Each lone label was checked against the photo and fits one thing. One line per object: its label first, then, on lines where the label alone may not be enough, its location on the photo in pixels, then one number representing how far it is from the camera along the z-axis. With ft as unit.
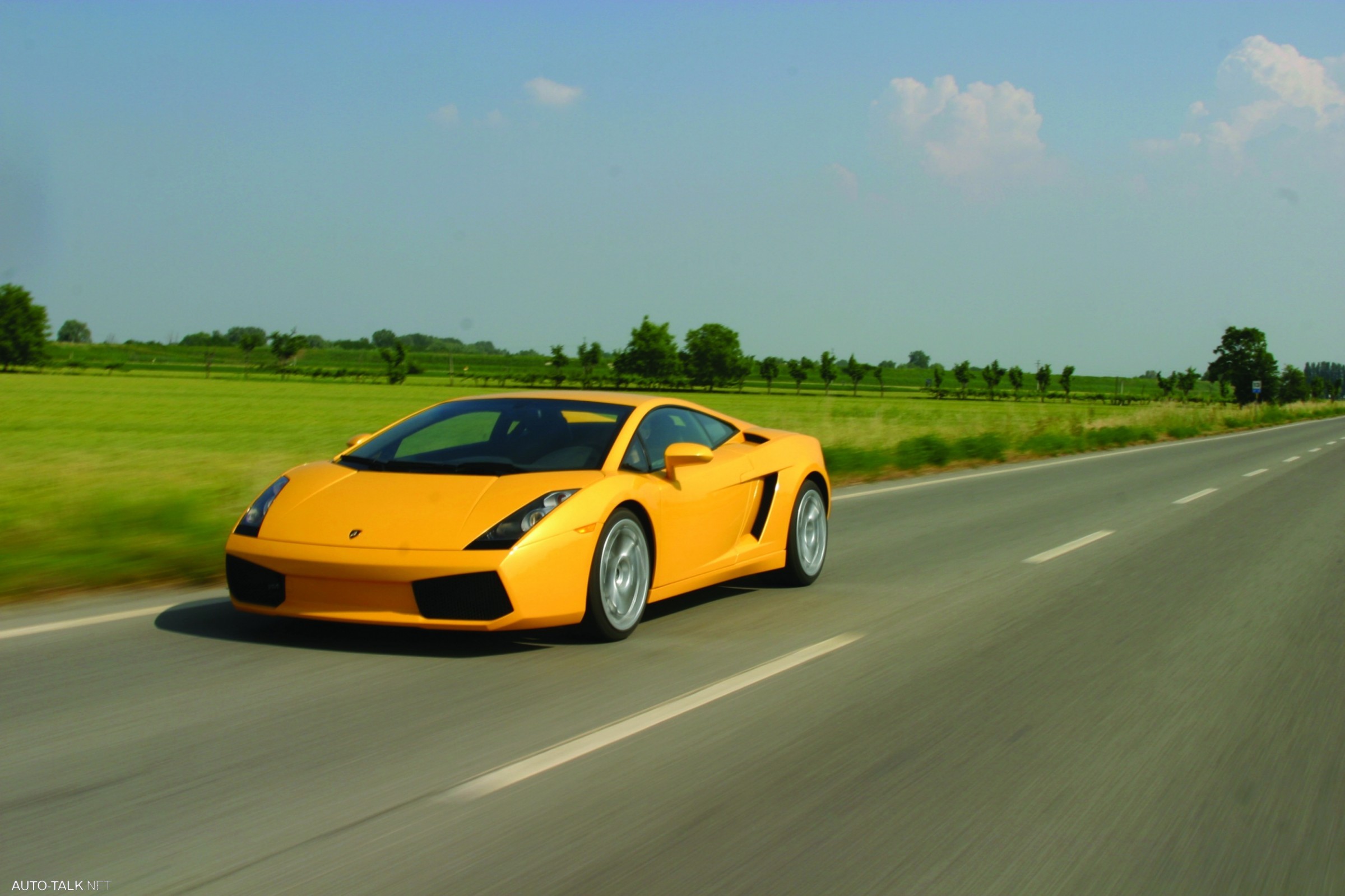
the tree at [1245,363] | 435.94
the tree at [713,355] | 511.40
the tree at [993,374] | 504.02
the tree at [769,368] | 515.91
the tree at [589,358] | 397.80
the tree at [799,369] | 483.92
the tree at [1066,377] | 485.15
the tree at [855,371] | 501.64
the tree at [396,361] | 365.81
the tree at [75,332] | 561.02
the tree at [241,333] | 515.91
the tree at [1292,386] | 541.99
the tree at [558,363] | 316.81
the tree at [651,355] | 521.65
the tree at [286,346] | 442.91
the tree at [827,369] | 532.73
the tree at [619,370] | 335.18
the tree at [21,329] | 390.83
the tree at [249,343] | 501.97
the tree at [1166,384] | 481.05
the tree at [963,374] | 431.02
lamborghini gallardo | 17.01
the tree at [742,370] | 504.02
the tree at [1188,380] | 514.72
